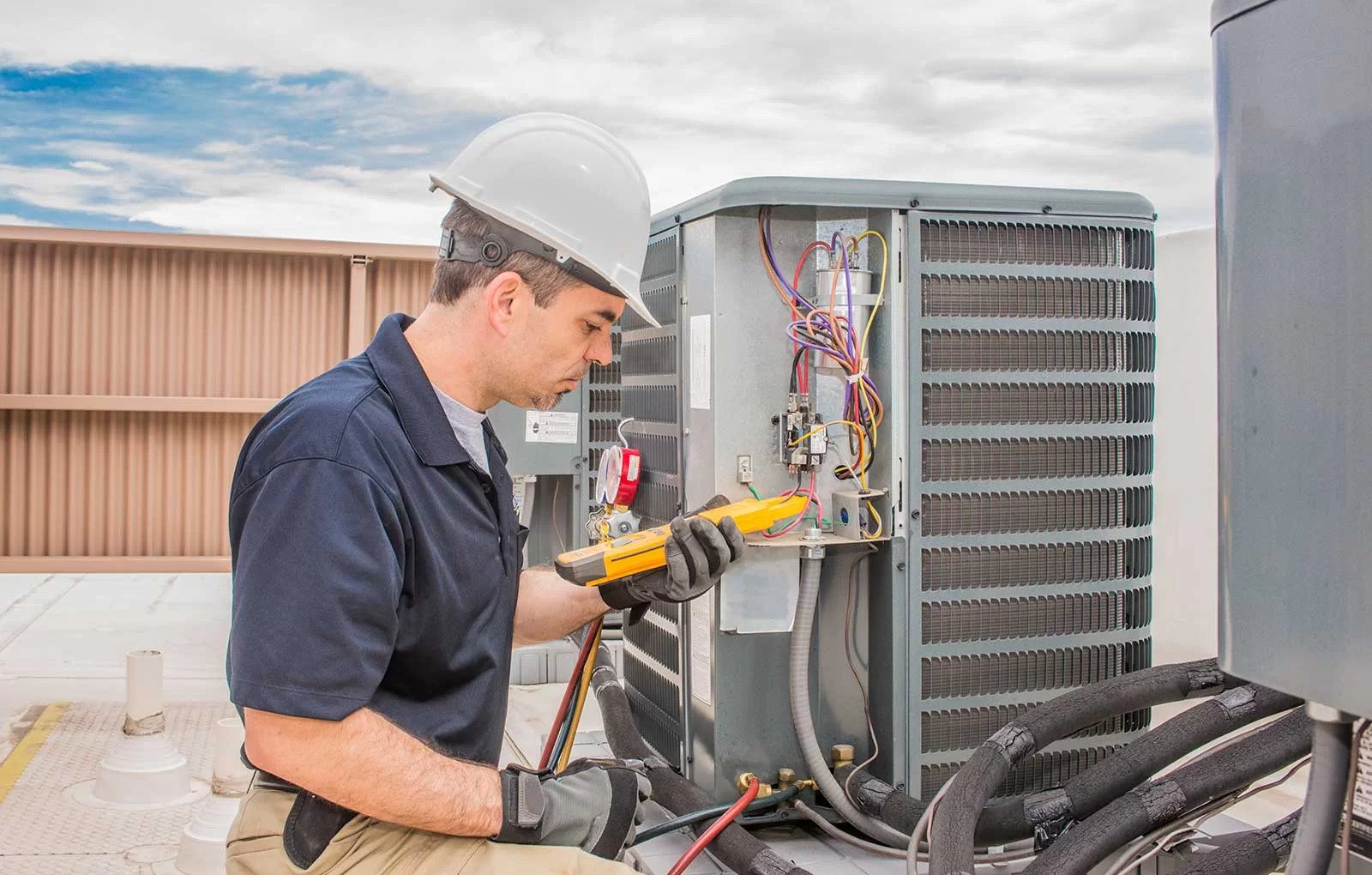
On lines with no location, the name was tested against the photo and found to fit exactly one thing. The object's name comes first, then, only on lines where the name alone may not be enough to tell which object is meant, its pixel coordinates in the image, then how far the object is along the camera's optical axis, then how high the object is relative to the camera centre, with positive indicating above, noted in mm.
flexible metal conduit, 2346 -501
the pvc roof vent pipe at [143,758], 3586 -974
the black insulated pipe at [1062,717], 2014 -487
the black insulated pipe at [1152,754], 2027 -530
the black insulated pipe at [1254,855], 1748 -606
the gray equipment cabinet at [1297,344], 966 +106
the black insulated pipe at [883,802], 2299 -705
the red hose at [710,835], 2209 -741
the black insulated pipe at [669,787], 2137 -712
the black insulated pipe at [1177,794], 1889 -564
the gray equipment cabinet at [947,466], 2357 -12
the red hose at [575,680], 2301 -451
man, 1422 -134
